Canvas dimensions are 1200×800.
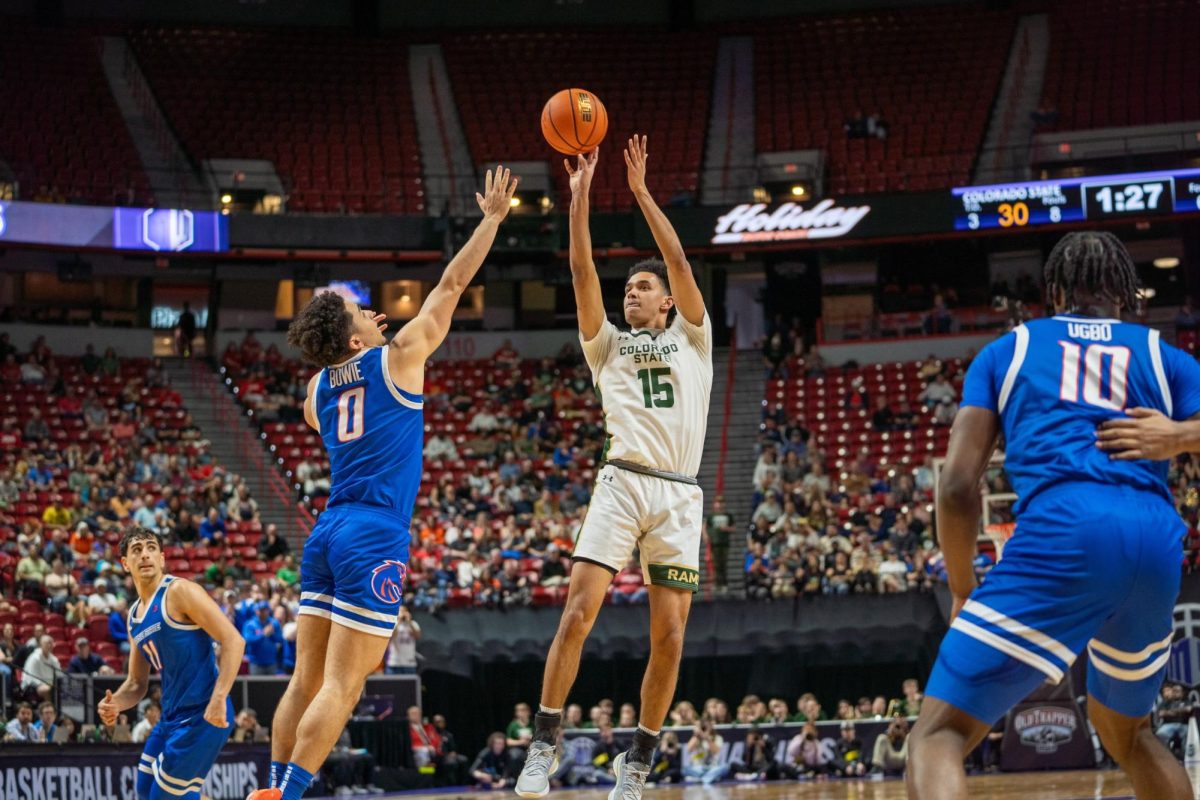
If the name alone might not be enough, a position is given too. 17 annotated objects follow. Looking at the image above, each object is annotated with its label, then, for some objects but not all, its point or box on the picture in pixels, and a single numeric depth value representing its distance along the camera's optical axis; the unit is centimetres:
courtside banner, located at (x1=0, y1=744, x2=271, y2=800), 1392
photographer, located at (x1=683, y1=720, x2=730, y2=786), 2036
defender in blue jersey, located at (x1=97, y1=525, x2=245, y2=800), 891
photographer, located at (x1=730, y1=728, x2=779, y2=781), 2041
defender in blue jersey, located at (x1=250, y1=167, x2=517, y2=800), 695
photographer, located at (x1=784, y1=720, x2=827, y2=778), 2038
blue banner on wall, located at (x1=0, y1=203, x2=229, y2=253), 2981
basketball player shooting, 800
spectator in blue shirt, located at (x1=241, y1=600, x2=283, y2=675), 2097
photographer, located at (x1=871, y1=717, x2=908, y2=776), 1975
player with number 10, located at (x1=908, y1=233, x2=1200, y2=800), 466
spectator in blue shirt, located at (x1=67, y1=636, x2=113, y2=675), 1992
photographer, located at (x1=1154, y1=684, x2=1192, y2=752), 1838
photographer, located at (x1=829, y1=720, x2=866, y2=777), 2025
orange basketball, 993
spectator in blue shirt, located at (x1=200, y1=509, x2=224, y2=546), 2606
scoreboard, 3034
